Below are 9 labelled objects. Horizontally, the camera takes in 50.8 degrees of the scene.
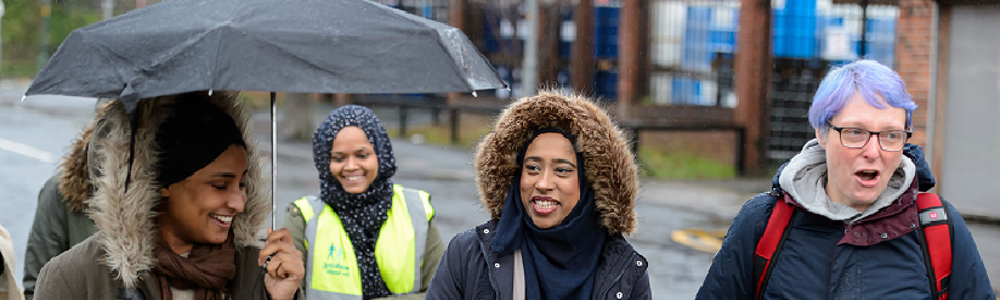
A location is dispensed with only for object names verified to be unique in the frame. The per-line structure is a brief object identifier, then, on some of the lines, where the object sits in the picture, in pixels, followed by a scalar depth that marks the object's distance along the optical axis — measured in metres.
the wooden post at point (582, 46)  23.20
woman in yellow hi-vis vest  4.34
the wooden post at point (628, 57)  19.28
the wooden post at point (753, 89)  17.22
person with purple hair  3.18
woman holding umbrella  3.02
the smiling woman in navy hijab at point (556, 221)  3.22
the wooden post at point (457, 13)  26.23
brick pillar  11.75
